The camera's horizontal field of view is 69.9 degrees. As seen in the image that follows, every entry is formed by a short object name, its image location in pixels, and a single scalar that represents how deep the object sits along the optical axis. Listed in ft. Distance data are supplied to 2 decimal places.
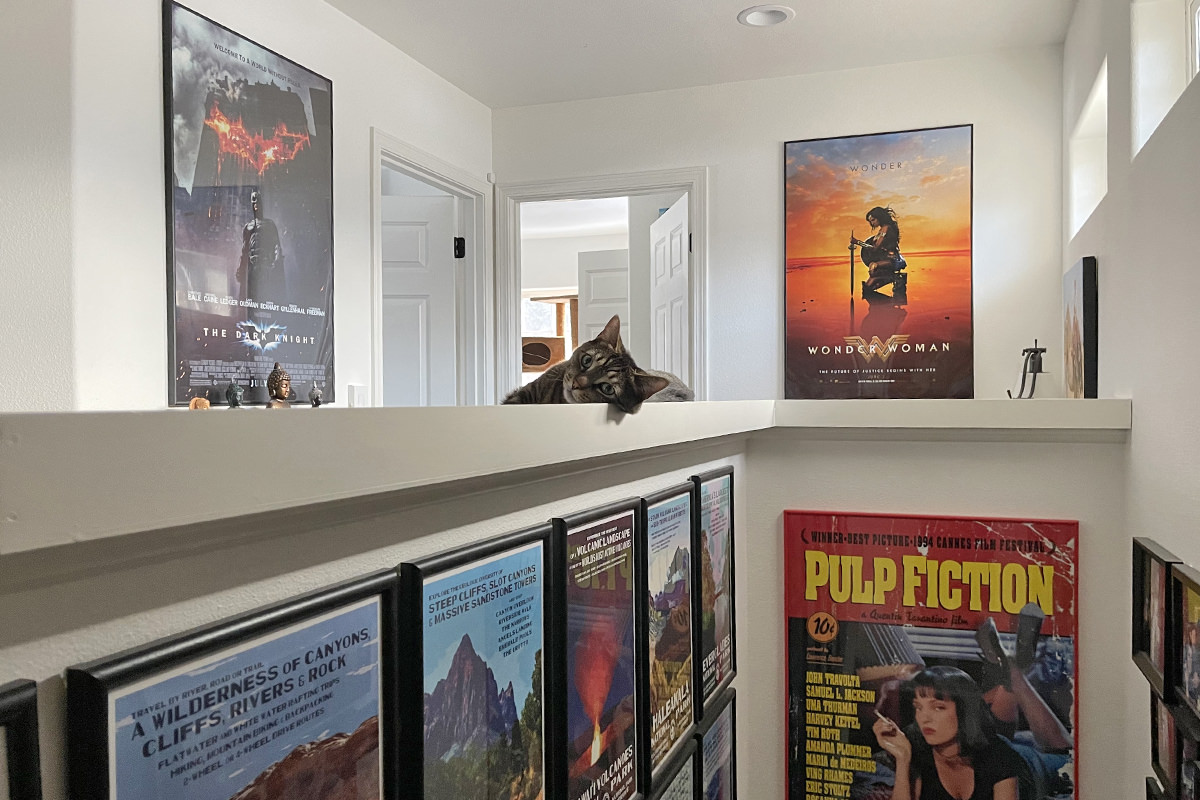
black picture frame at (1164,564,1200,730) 4.41
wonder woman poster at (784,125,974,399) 11.64
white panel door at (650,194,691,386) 13.12
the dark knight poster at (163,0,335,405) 7.75
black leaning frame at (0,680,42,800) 1.73
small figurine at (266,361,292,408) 8.64
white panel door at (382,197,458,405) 13.46
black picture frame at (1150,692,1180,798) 4.87
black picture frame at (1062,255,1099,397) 8.18
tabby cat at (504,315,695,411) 4.08
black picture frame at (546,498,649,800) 4.32
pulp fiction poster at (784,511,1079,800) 7.04
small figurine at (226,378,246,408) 8.13
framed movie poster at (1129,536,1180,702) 4.94
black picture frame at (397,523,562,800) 3.19
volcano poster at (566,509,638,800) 4.47
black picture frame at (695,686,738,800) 6.43
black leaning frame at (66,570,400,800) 1.92
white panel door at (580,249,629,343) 20.39
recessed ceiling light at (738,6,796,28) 10.12
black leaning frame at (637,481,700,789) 5.34
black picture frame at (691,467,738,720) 6.35
